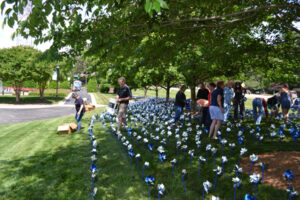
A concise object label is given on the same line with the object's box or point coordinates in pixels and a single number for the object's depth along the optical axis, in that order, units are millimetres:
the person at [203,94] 8898
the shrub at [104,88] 55903
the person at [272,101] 10203
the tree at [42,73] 26375
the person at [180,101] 8367
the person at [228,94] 8992
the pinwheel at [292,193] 2743
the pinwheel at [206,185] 2939
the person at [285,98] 8562
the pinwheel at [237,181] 3045
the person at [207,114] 7242
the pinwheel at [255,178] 3002
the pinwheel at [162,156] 4099
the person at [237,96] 9982
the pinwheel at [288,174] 2859
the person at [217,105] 6324
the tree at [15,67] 24734
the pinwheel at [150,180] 3182
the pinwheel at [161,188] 3029
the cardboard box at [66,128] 8516
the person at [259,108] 9023
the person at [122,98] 7107
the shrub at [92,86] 59562
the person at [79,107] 8519
